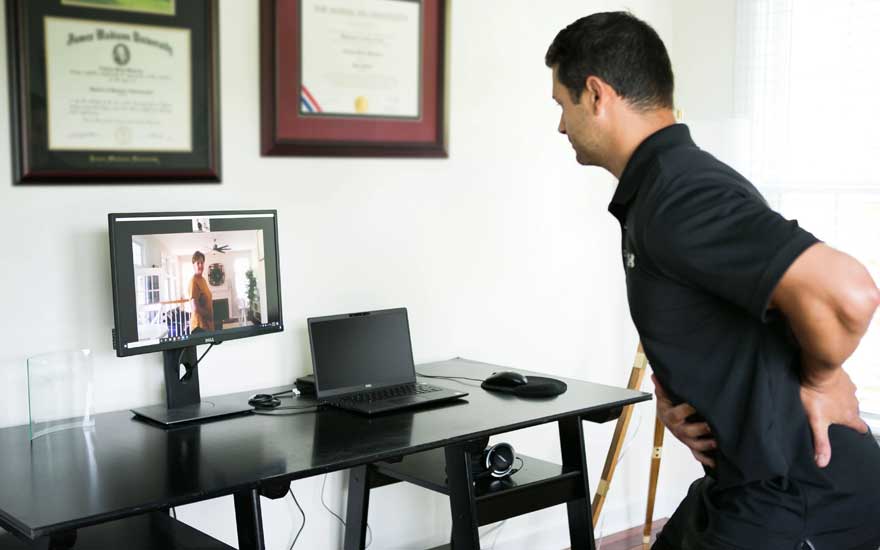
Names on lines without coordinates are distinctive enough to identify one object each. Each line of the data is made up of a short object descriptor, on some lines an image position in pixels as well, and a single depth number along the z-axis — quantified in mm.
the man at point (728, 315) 1538
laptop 2674
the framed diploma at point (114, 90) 2406
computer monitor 2424
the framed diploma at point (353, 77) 2824
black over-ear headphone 2727
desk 1870
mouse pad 2744
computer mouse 2799
